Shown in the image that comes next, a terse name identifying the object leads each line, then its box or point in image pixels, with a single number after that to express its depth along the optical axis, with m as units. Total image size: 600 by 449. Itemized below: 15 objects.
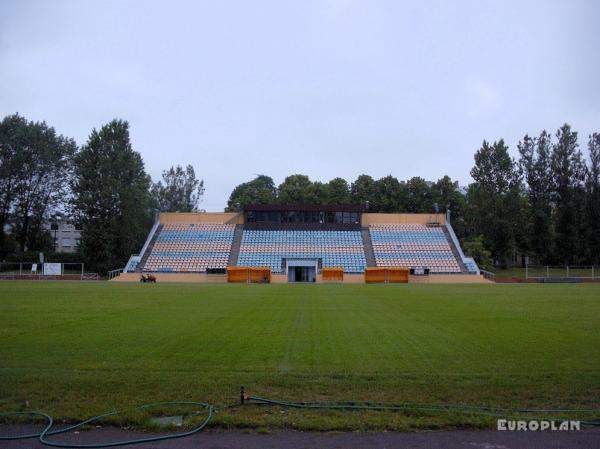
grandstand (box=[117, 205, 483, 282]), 65.50
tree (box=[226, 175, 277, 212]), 99.81
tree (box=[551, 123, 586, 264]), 72.56
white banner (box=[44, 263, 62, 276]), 63.31
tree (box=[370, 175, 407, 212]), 91.69
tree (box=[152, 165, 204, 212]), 93.62
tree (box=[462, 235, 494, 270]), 70.19
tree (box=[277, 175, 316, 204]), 93.81
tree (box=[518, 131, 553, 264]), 73.56
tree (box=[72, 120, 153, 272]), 67.25
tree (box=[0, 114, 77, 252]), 70.81
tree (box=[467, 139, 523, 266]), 72.94
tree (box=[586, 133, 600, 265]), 72.00
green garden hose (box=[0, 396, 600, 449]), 6.21
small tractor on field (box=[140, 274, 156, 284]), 57.41
